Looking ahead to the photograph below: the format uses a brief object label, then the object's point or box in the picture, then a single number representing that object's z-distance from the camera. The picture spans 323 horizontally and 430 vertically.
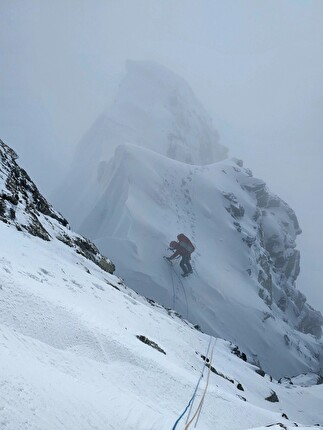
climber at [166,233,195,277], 38.56
